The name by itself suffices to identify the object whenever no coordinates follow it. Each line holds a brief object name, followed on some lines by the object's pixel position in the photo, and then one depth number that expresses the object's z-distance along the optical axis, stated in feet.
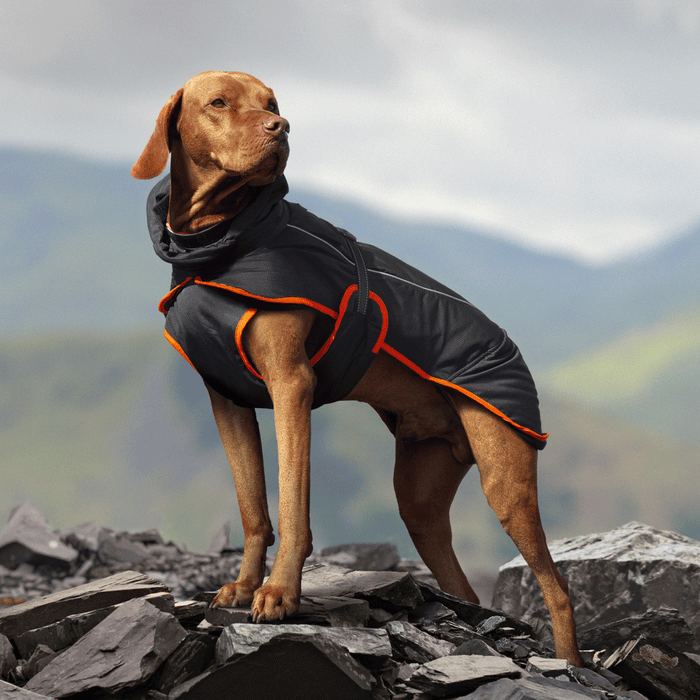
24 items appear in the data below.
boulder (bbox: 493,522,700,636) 19.29
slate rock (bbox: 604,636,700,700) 13.60
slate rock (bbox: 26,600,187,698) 11.39
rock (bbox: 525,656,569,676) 12.69
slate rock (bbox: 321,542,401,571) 30.63
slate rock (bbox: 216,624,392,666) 10.85
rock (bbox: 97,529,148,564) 31.30
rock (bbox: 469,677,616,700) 10.85
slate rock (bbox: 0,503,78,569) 30.78
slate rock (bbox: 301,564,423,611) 14.07
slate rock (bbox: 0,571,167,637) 14.03
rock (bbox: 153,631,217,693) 11.46
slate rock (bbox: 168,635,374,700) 10.72
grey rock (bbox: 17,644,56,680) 12.50
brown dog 11.93
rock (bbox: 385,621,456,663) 12.65
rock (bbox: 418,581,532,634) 14.73
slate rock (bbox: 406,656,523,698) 11.34
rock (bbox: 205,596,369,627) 12.07
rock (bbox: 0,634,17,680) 12.57
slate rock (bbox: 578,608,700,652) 15.97
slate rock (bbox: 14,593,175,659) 13.26
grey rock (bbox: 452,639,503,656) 12.75
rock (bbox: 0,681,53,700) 10.71
